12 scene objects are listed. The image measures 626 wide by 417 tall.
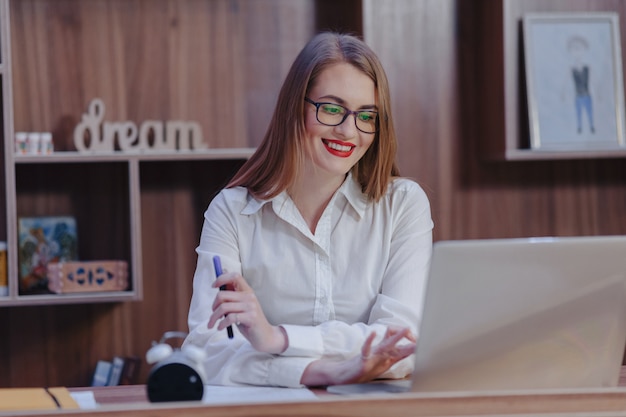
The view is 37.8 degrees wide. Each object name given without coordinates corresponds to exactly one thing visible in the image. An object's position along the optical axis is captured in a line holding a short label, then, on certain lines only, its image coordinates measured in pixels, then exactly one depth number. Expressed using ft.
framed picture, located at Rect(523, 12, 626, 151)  10.48
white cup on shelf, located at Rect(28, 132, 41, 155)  9.70
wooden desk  3.82
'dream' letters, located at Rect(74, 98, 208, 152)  9.96
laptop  4.08
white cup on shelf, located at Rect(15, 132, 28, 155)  9.68
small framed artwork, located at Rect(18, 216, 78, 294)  9.92
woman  6.19
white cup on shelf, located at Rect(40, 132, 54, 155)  9.74
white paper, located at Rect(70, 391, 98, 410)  4.46
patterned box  9.65
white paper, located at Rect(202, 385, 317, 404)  4.64
